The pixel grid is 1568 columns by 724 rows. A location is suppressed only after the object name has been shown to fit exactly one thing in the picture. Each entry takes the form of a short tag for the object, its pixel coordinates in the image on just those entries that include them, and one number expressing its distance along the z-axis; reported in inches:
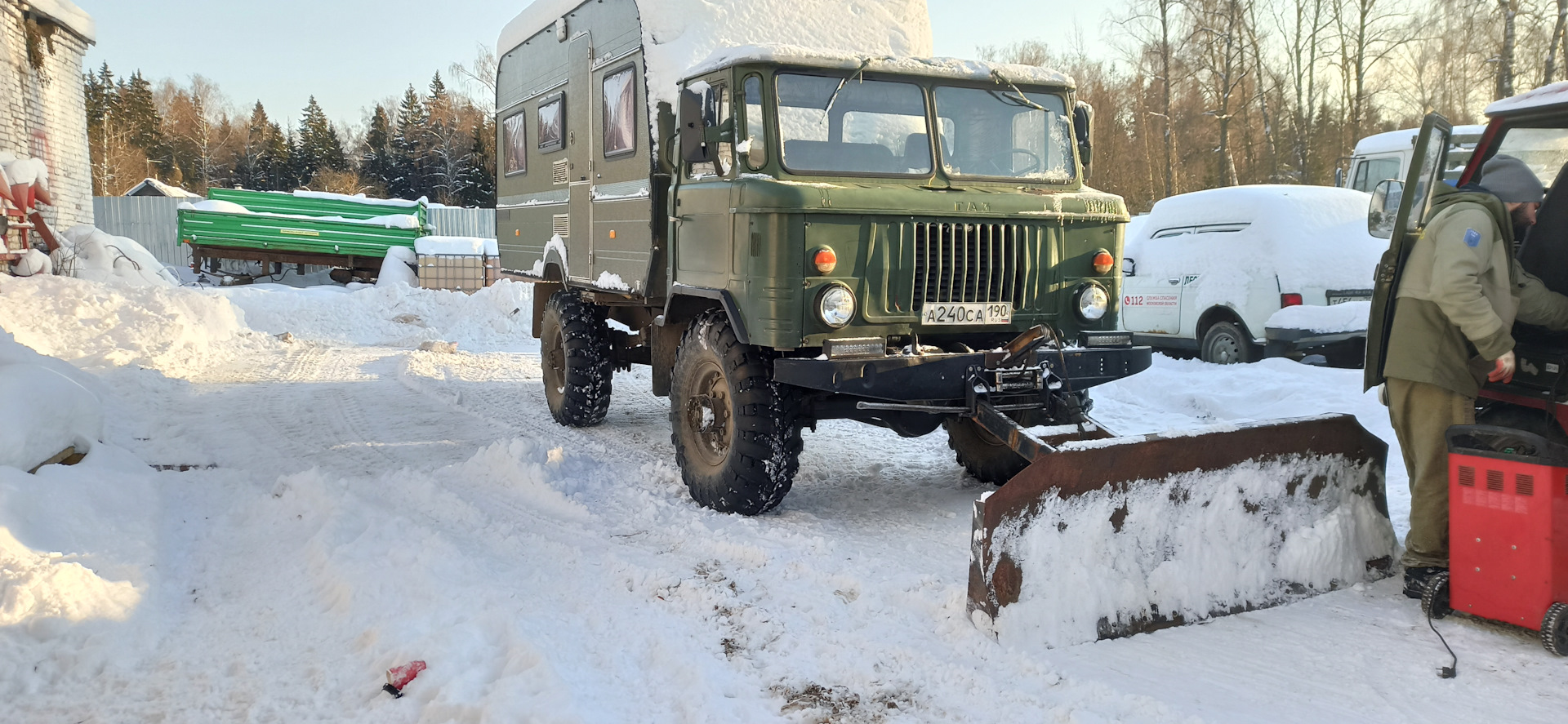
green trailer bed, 936.3
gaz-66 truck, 196.9
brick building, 652.1
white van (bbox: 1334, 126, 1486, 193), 575.2
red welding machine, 141.0
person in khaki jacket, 155.9
